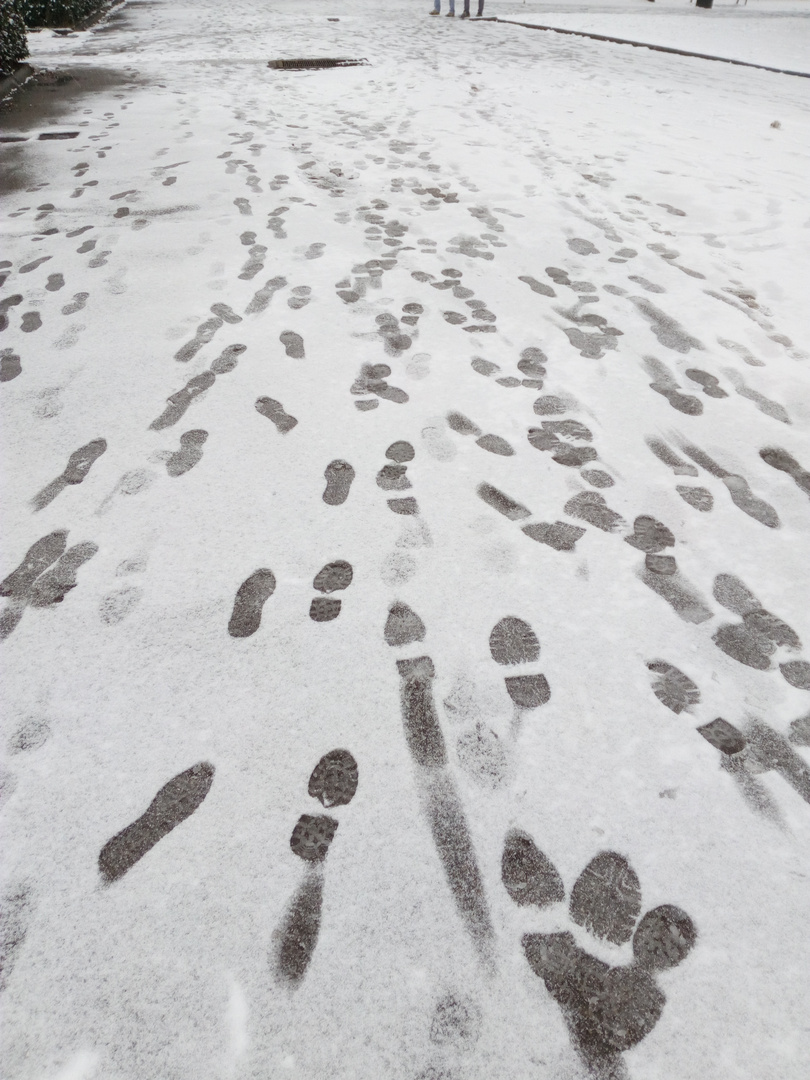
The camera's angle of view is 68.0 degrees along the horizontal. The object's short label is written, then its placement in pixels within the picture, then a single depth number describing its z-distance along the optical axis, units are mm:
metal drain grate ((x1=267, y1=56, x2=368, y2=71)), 6348
